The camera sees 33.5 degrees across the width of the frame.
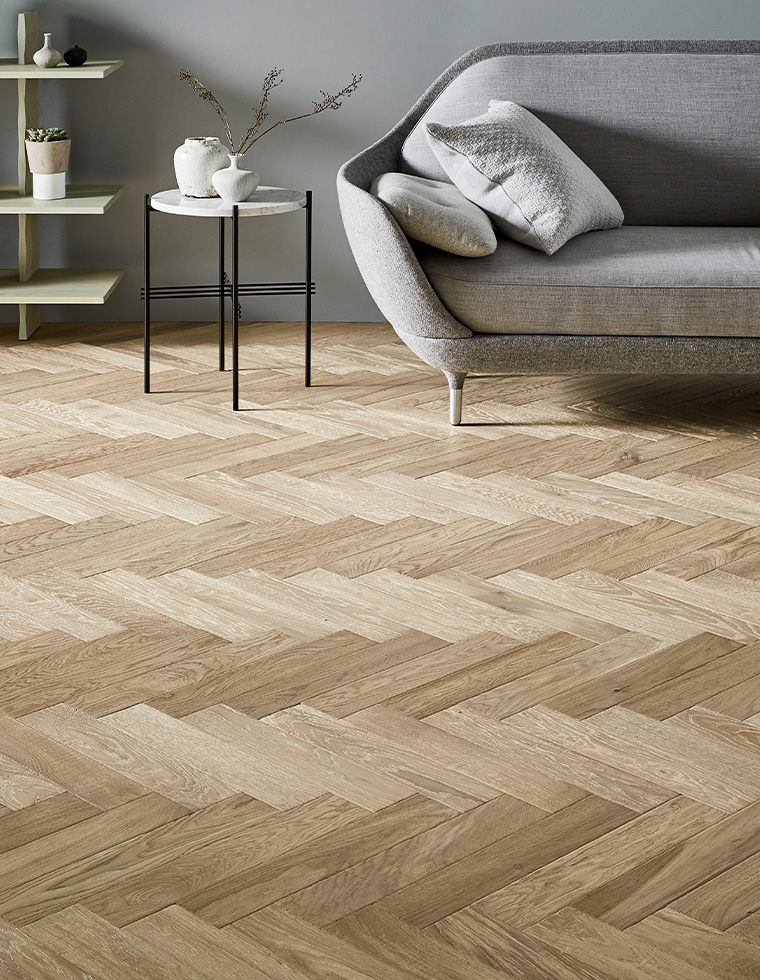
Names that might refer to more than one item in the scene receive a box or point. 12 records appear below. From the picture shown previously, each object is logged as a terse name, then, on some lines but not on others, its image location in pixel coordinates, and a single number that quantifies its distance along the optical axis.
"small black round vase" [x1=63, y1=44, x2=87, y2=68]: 4.01
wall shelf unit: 3.94
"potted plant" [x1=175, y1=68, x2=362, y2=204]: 3.35
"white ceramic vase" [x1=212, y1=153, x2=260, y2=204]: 3.35
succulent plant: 3.99
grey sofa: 3.06
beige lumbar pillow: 3.03
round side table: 3.29
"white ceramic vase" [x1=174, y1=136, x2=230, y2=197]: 3.42
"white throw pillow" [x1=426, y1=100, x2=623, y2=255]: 3.20
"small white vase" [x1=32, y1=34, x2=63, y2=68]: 3.97
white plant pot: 4.02
